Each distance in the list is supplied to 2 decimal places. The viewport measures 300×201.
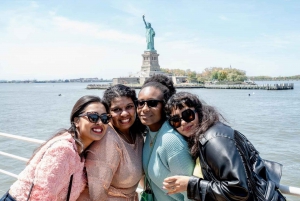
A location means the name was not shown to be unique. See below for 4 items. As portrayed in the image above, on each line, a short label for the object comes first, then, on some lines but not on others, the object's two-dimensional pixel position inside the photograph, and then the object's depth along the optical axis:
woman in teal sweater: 1.97
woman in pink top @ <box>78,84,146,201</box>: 2.11
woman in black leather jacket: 1.60
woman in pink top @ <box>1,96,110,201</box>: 1.86
